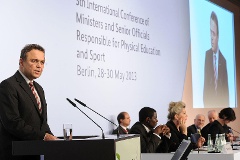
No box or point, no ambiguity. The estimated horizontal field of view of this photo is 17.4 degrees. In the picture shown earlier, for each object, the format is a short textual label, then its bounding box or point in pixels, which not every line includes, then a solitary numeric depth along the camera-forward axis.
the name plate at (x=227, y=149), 7.18
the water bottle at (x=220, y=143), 7.12
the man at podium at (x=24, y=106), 4.27
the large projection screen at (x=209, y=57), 12.73
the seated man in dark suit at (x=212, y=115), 12.09
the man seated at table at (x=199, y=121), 11.52
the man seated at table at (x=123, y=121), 9.06
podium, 3.61
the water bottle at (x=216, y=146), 7.10
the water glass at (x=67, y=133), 3.95
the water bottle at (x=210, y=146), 7.20
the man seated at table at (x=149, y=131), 7.29
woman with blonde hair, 8.08
